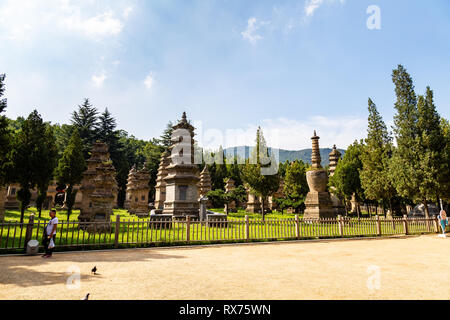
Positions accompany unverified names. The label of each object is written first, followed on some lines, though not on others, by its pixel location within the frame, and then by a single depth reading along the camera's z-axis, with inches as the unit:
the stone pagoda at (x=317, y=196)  877.8
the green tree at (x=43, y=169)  805.2
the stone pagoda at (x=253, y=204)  1563.7
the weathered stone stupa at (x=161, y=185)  1380.4
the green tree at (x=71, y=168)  1047.6
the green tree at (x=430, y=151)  746.8
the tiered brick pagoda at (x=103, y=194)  621.0
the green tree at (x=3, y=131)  596.2
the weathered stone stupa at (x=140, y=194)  1284.4
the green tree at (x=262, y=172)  1144.8
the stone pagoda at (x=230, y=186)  1795.6
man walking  350.0
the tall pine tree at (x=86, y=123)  2133.4
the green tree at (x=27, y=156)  768.9
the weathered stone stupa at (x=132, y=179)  1456.4
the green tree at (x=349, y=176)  1258.2
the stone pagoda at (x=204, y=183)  1620.6
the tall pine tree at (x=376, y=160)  1003.1
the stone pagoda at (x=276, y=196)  1705.2
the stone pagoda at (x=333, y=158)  1700.3
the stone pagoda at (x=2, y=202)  775.4
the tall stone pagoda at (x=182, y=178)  844.6
